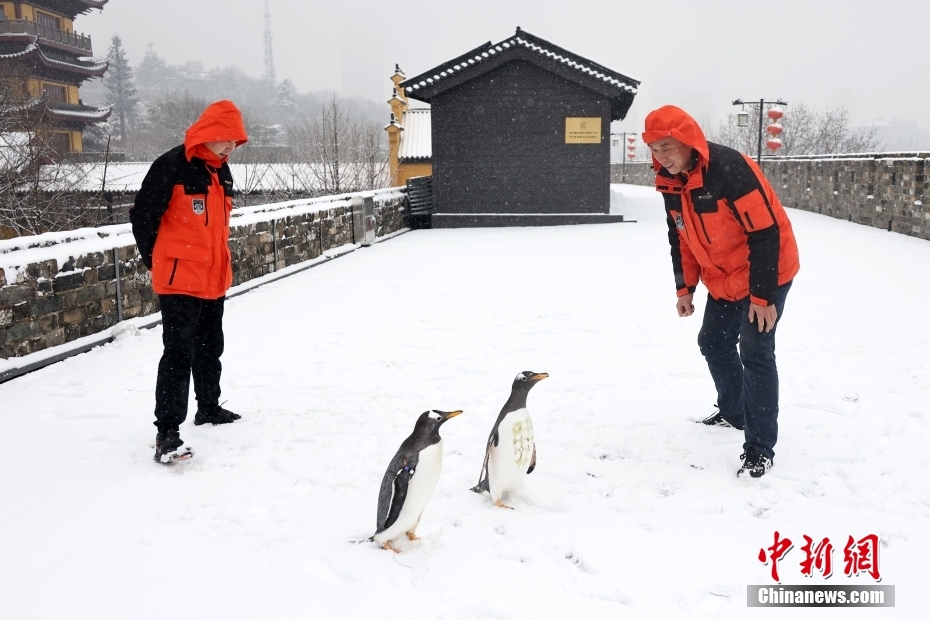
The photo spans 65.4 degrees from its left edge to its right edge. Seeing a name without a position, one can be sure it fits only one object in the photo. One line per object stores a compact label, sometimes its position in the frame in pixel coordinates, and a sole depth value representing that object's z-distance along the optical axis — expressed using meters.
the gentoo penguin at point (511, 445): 3.35
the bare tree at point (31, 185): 13.64
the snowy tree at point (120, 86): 85.19
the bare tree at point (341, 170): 28.94
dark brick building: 18.53
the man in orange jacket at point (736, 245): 3.46
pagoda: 37.47
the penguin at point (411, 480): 2.95
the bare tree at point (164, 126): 69.31
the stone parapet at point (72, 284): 5.78
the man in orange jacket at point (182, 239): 3.95
